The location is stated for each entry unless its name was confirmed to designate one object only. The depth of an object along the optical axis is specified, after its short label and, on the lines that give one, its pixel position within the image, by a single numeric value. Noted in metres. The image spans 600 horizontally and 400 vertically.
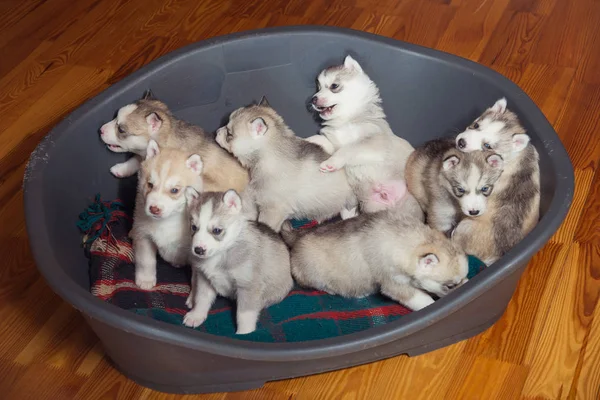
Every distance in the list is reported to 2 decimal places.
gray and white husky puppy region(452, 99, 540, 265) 2.05
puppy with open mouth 2.27
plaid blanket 2.02
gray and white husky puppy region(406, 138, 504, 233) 2.05
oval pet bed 1.73
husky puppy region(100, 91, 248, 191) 2.23
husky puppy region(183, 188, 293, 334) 1.85
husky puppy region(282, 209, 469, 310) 1.95
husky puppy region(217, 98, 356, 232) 2.22
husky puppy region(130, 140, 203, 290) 1.97
